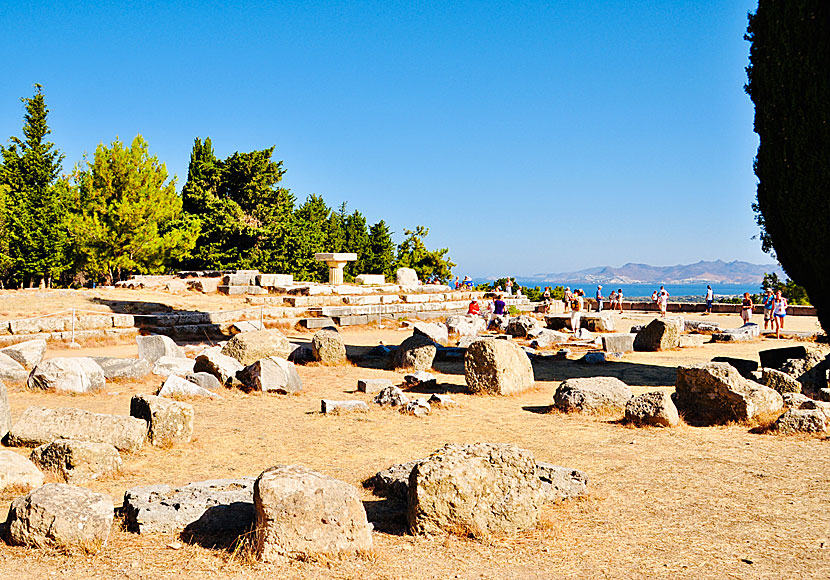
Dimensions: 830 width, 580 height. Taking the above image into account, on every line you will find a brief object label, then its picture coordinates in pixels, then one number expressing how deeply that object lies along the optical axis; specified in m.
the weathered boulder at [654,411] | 9.69
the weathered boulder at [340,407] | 10.94
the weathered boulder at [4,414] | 8.31
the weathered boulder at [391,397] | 11.50
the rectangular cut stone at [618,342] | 20.17
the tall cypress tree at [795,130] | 13.91
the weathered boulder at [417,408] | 10.98
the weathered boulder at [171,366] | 13.98
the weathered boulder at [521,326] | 23.98
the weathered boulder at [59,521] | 5.05
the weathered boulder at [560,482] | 6.44
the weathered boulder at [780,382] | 11.73
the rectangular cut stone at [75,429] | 8.08
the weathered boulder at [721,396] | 10.00
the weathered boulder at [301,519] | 4.95
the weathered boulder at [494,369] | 12.76
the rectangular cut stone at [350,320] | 26.45
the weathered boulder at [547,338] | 21.52
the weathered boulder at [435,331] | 20.97
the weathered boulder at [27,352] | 14.29
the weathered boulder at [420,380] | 13.81
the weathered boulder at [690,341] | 21.67
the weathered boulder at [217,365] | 13.36
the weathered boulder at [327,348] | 16.84
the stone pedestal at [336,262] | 31.28
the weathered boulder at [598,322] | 26.50
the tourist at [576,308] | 25.42
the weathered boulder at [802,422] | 9.12
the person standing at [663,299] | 33.53
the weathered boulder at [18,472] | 6.43
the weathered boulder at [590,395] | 10.88
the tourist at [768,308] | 26.02
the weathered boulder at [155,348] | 15.45
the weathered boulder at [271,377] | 12.78
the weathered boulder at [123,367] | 13.44
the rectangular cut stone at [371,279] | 34.62
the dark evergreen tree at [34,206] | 38.16
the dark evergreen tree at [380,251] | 48.22
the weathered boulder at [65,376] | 11.94
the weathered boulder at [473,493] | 5.47
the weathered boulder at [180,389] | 11.88
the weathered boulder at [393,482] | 6.52
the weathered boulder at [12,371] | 12.64
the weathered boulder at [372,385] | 12.73
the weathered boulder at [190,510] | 5.52
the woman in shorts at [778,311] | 24.50
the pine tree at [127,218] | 39.38
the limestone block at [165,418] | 8.59
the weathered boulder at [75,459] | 6.89
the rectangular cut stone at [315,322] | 25.11
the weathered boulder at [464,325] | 23.91
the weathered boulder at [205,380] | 12.84
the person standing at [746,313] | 27.64
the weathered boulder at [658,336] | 20.45
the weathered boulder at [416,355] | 16.12
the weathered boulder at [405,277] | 36.91
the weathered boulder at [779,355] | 15.07
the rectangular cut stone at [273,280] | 29.34
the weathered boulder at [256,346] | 15.44
